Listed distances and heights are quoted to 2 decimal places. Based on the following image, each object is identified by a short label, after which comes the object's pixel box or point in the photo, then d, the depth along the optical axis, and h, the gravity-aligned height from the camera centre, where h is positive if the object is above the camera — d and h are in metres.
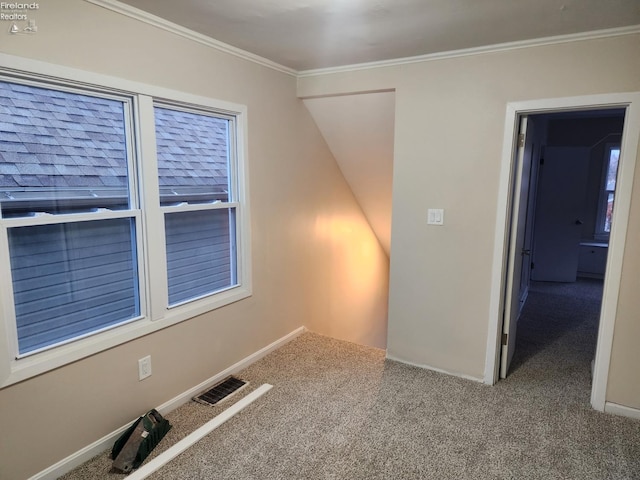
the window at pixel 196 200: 2.44 -0.07
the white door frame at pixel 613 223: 2.23 -0.18
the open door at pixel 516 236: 2.64 -0.31
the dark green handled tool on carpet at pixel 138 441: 1.98 -1.34
